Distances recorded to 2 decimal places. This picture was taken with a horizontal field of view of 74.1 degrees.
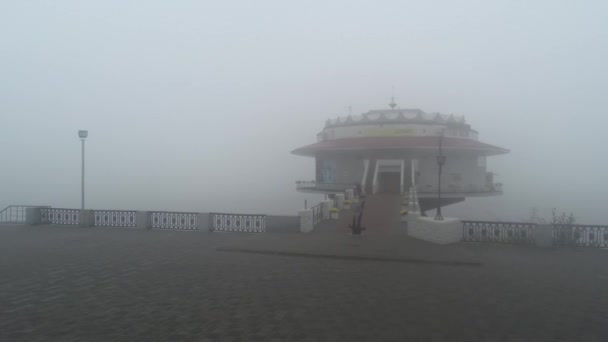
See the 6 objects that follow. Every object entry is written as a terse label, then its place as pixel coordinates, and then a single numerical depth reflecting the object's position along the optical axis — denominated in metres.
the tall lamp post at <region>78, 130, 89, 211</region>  18.69
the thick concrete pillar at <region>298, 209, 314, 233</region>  16.42
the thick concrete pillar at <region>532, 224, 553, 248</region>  13.84
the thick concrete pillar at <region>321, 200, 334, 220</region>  20.36
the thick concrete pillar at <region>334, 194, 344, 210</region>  23.41
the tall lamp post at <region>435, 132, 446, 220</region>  16.80
